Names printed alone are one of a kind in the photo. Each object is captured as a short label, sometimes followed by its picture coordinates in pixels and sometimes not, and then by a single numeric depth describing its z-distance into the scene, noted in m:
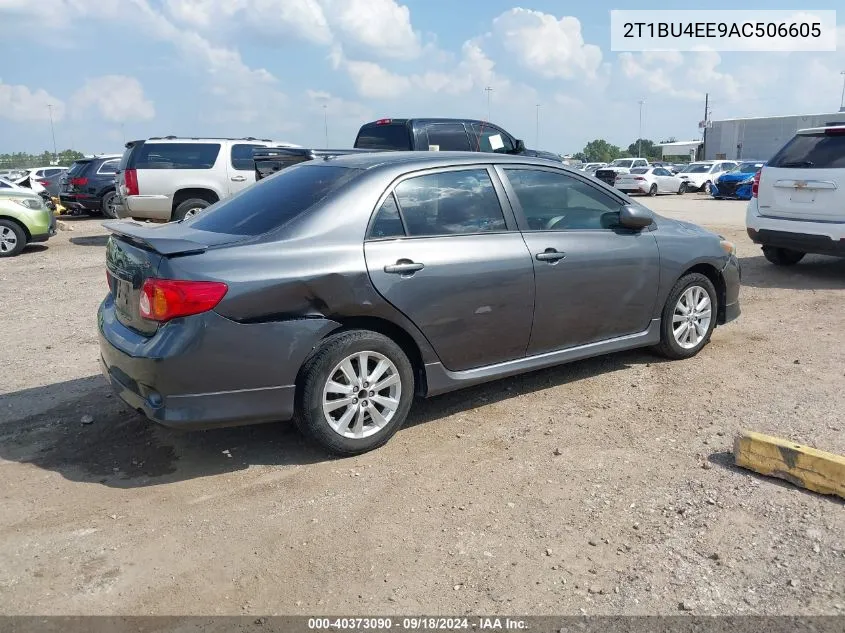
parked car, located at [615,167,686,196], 29.30
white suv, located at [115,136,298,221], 12.80
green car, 12.25
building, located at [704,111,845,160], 49.97
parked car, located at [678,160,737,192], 32.03
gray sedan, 3.60
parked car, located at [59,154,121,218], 18.03
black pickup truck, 11.40
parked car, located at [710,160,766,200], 26.36
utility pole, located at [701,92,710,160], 59.88
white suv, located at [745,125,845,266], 8.05
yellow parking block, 3.42
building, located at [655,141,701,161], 69.31
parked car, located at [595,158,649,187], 26.41
